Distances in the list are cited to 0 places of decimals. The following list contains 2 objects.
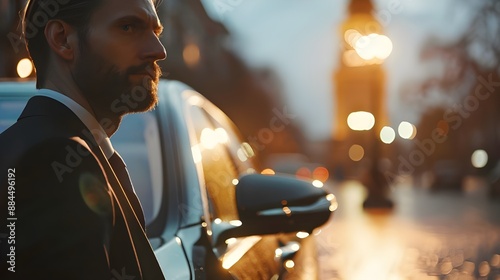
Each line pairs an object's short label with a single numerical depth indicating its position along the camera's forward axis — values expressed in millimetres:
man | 1229
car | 2350
